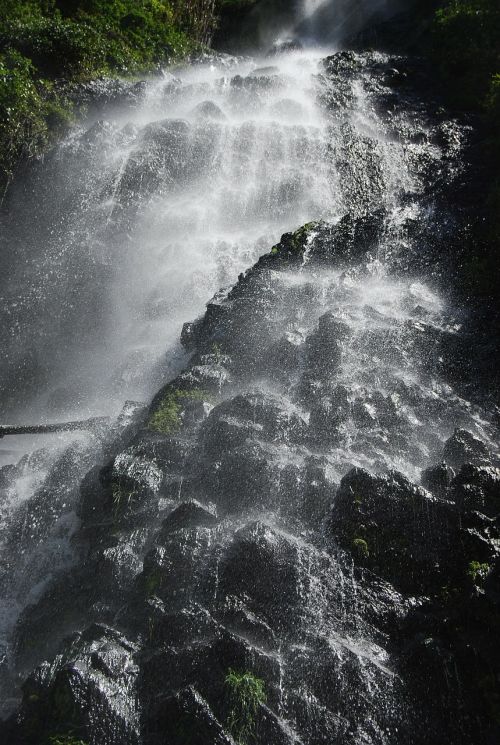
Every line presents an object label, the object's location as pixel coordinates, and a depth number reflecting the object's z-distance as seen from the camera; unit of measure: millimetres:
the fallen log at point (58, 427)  10086
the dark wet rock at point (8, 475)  9692
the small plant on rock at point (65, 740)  5199
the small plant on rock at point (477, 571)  5887
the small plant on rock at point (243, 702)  5168
